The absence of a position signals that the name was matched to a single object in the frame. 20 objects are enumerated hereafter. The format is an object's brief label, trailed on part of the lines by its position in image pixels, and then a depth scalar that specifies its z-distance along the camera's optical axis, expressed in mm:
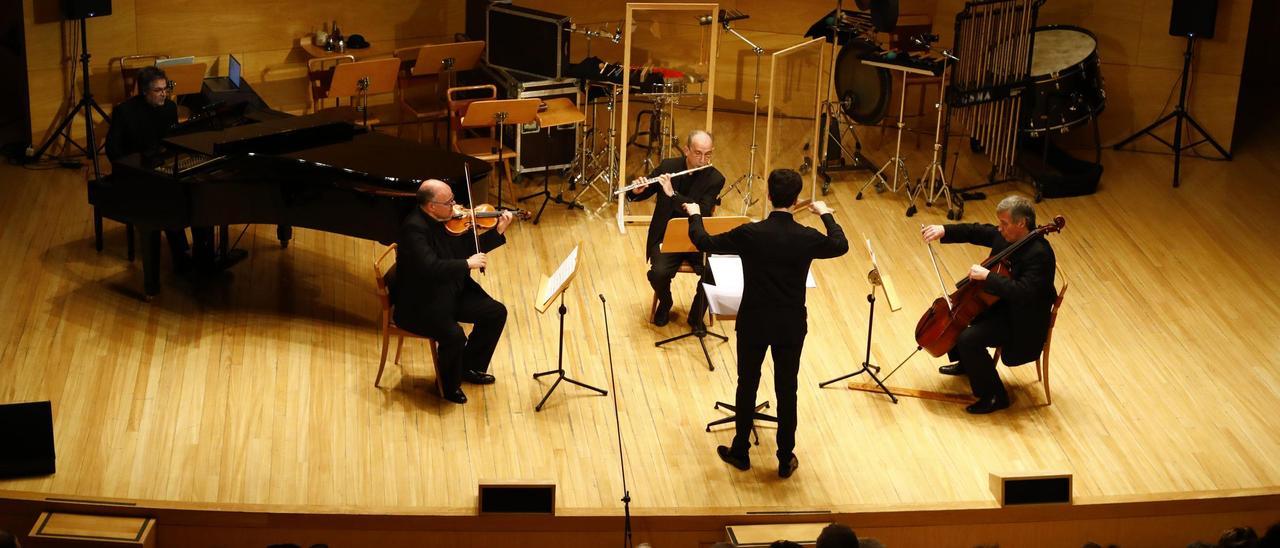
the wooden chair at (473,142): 9086
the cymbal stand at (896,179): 9398
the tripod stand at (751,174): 8992
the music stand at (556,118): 9062
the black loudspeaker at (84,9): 8625
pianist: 7805
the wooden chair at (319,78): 9695
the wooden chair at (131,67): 9445
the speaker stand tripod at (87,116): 8719
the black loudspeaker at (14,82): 9391
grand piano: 6965
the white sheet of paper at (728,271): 6521
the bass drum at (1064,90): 9219
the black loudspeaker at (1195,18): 9445
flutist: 7441
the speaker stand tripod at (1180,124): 9586
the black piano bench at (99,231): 7941
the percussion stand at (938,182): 9109
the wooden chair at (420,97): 9806
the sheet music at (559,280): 6355
